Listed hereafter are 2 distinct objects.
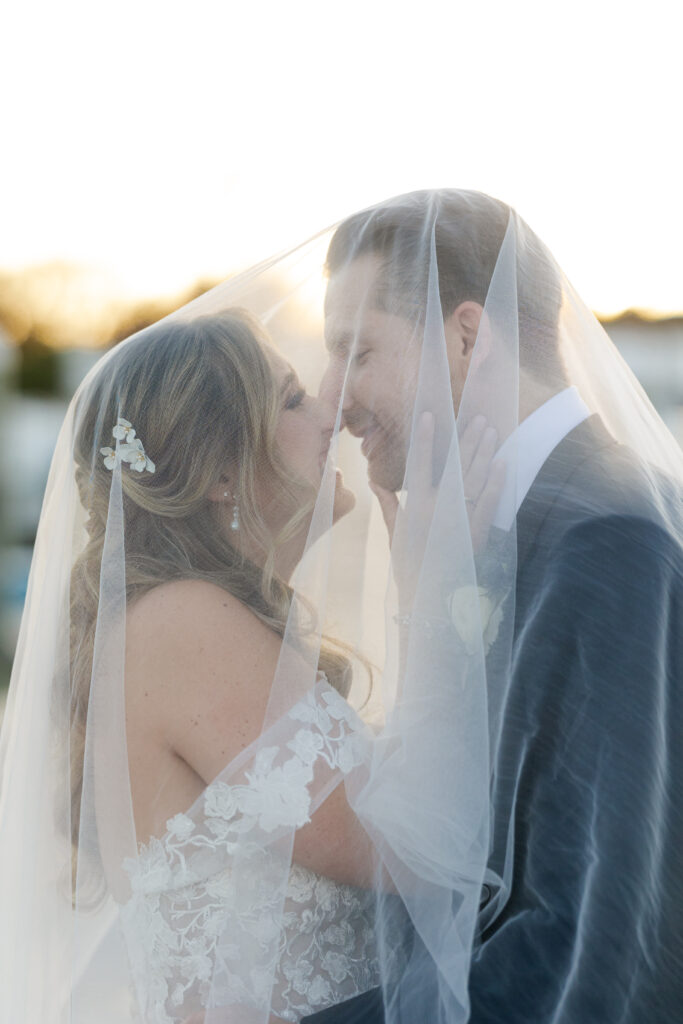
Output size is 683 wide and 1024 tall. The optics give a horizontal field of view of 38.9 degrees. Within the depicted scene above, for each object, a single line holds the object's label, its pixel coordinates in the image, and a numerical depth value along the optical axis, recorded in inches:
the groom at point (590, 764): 59.2
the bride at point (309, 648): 63.9
